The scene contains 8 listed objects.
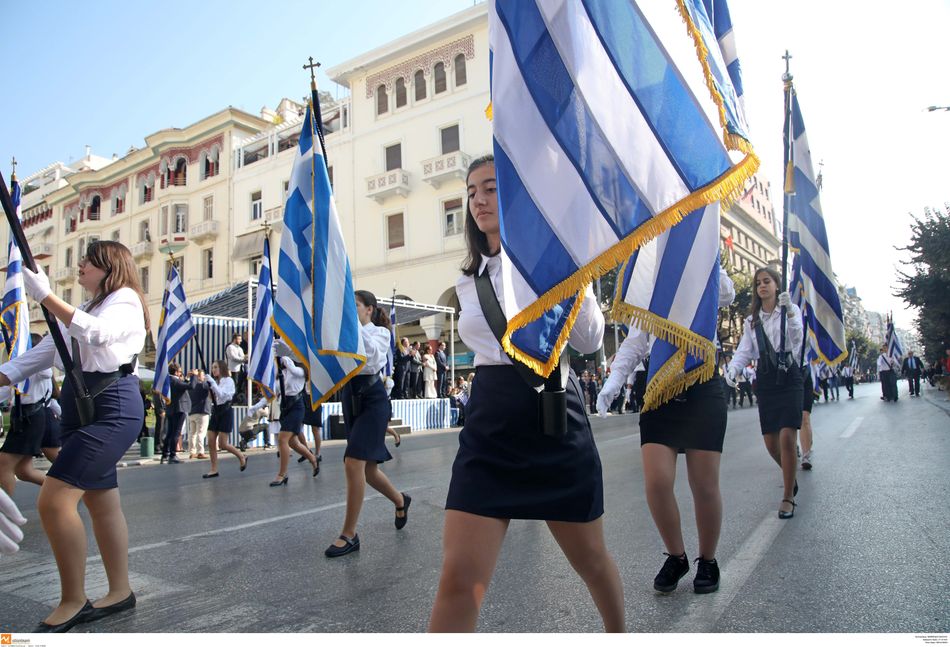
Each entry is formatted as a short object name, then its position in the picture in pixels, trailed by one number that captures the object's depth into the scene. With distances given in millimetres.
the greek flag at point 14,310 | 6434
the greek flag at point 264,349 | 10273
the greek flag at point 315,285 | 5285
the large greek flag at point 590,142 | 2039
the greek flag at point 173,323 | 12133
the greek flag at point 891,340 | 26262
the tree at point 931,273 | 21344
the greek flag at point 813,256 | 6406
